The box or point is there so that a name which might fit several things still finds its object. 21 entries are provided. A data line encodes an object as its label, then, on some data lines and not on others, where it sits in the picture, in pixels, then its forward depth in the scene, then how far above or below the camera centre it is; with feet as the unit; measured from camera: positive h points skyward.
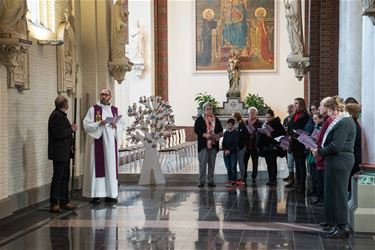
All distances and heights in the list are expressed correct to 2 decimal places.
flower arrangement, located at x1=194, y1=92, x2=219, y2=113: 76.38 +1.09
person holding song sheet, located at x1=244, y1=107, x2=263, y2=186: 41.15 -1.96
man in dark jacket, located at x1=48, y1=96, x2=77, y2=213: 30.12 -1.81
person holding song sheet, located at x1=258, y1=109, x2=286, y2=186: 39.93 -2.44
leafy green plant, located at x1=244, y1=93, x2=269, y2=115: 74.13 +0.54
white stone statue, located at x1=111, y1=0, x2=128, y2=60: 41.78 +5.35
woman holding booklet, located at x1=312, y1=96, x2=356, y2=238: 23.25 -2.09
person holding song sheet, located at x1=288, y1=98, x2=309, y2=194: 36.50 -2.18
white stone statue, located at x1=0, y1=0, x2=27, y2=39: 27.55 +4.21
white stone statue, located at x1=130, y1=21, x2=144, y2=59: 77.02 +8.11
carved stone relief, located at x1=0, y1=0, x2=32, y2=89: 27.25 +3.39
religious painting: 78.12 +9.44
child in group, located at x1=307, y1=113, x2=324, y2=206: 31.03 -3.53
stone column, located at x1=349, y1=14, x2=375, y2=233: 24.18 -1.91
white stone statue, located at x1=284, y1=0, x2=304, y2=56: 50.21 +6.34
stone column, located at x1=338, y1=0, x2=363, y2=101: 35.46 +3.43
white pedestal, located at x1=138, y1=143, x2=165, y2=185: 41.68 -4.03
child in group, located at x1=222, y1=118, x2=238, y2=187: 39.75 -2.72
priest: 34.30 -2.49
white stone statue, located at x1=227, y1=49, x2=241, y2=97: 76.07 +4.01
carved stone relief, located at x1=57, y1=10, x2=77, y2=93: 36.50 +2.93
